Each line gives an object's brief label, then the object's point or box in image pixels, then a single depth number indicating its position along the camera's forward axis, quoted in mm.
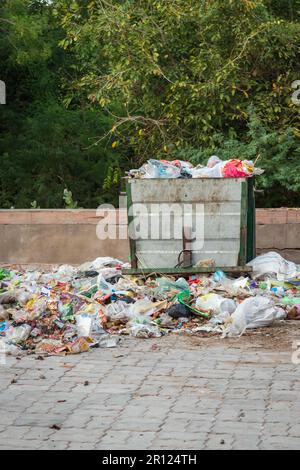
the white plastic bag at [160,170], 10773
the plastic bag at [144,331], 8438
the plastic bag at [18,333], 8156
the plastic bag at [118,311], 8867
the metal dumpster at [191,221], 10609
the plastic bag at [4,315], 8891
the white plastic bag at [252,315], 8492
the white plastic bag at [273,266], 10770
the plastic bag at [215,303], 9016
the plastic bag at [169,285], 9797
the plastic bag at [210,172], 10719
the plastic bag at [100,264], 11719
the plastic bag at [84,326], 8234
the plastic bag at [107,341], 8016
